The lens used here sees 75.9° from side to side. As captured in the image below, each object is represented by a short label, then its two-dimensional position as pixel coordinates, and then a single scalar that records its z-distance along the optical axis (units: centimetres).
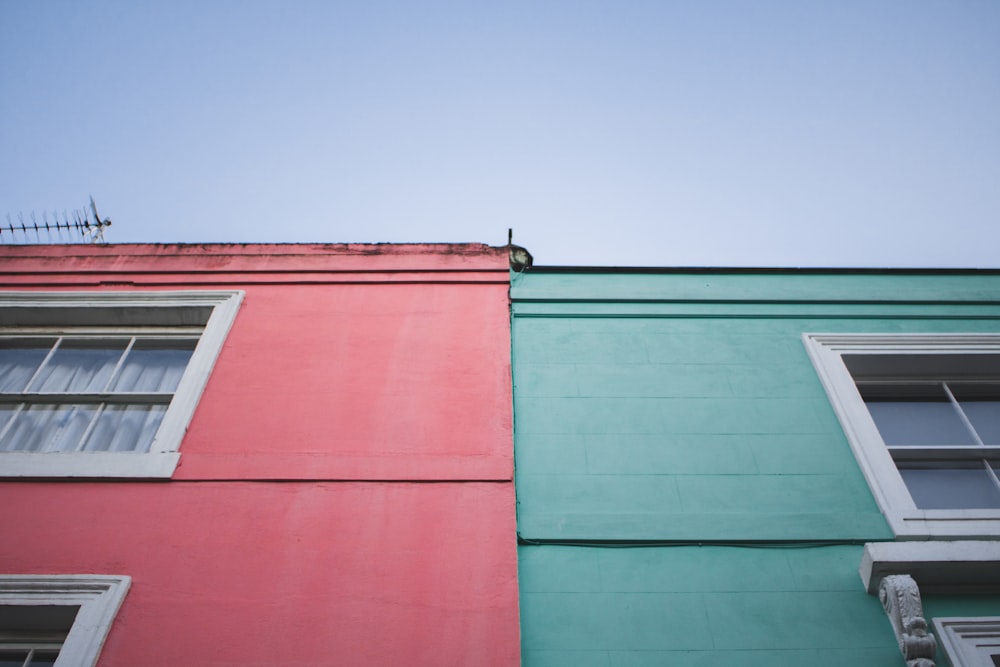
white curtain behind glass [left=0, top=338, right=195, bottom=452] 436
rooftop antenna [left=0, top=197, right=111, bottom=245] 618
